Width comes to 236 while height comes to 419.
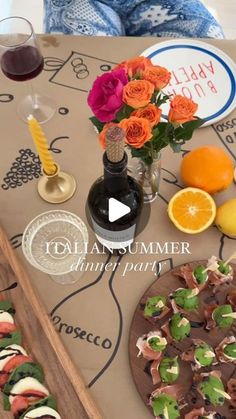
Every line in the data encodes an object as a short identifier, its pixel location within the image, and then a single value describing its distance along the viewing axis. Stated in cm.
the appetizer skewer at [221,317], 84
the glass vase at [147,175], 91
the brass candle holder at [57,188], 100
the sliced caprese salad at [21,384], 84
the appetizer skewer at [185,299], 85
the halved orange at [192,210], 93
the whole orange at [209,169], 93
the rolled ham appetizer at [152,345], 82
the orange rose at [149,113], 75
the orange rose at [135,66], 77
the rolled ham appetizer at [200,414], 78
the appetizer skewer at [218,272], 88
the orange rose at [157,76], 75
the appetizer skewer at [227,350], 81
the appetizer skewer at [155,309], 85
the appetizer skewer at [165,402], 77
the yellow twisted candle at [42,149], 80
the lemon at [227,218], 92
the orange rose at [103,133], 73
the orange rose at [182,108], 75
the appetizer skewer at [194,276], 87
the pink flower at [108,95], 73
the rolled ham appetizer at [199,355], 81
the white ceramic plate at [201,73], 110
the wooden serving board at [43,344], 84
